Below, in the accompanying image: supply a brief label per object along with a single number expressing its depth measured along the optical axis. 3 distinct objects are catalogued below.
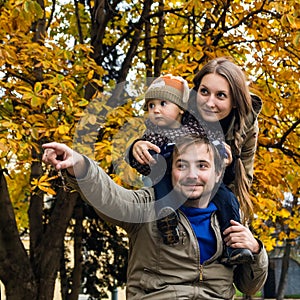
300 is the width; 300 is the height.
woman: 2.84
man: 2.52
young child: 2.60
